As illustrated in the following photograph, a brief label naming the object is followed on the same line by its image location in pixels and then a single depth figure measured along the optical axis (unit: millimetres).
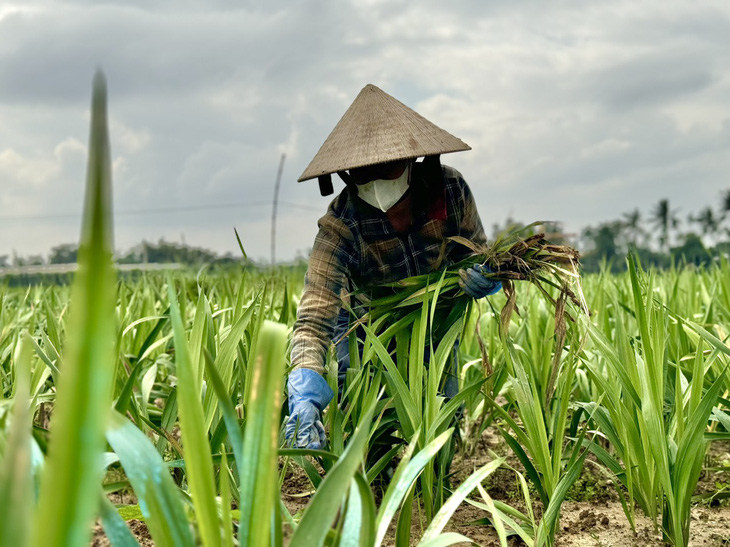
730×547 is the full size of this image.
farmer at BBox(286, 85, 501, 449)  1645
